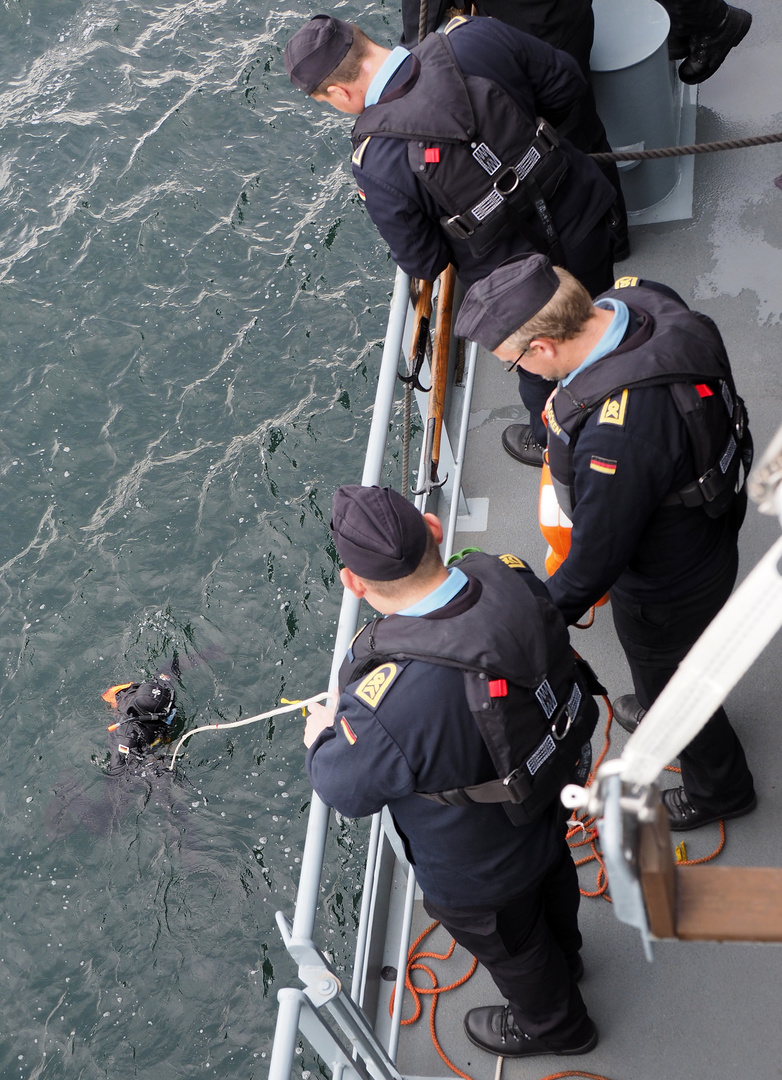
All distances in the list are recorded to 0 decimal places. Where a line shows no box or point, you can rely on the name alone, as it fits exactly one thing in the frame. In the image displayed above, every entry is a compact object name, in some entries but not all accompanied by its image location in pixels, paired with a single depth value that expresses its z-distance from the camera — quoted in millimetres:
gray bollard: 4738
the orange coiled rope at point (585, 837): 3248
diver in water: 5031
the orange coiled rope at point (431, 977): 3039
